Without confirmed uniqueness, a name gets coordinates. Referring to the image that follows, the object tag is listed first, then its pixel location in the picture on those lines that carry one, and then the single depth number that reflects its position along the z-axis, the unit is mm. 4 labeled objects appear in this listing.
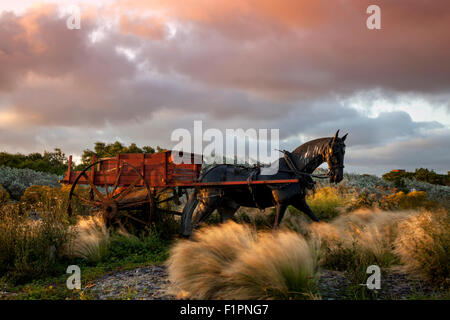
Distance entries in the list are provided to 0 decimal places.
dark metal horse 6477
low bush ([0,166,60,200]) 16719
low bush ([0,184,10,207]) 13234
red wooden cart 7891
